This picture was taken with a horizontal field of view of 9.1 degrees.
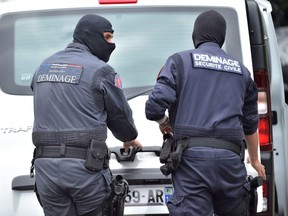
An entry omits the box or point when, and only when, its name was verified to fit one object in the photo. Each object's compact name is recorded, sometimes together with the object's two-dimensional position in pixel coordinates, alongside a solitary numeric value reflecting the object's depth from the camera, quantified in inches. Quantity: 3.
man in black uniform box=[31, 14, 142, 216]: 398.3
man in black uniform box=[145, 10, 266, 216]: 403.4
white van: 441.5
